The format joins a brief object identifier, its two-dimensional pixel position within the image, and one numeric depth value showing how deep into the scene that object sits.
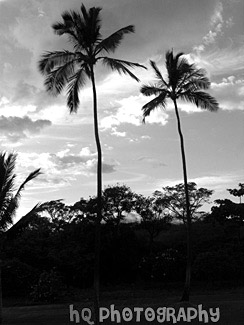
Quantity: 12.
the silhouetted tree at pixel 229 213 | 38.03
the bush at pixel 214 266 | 32.69
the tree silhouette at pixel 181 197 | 45.38
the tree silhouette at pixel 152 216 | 42.38
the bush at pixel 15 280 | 30.39
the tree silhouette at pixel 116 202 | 38.72
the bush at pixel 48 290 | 25.78
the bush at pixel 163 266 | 34.88
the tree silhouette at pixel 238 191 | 38.47
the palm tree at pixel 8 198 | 16.75
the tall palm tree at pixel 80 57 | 16.81
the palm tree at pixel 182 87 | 22.89
